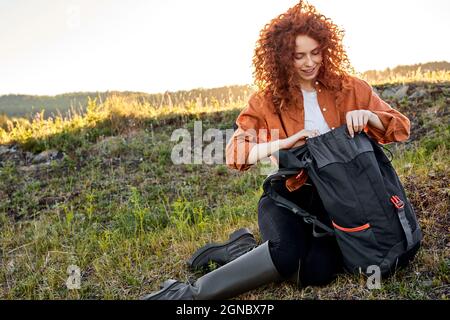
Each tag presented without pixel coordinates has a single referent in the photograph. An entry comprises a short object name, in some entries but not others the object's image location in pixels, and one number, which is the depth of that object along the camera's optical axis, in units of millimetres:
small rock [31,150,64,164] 7020
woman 3064
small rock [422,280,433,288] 2907
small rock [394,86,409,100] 7187
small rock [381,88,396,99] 7324
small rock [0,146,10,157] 7438
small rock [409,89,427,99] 6918
